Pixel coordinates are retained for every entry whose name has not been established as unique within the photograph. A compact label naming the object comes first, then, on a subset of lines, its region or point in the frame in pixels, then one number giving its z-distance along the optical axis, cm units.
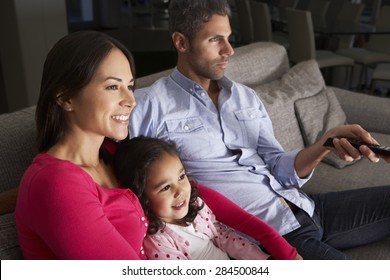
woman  82
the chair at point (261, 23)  415
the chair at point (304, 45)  366
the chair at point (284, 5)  474
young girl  106
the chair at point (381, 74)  349
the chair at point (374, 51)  392
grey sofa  181
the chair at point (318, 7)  483
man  135
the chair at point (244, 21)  455
